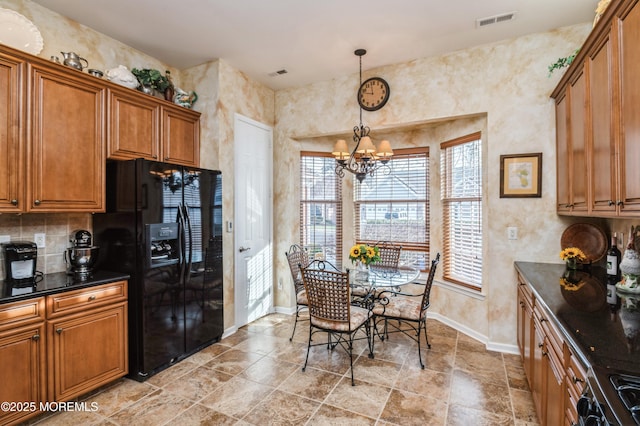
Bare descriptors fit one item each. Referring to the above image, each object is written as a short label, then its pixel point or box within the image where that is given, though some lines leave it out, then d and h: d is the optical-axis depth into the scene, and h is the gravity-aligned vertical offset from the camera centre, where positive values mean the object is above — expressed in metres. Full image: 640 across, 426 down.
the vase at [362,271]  3.16 -0.61
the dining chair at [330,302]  2.66 -0.78
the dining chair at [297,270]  3.64 -0.68
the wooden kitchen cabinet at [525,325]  2.35 -0.91
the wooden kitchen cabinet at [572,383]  1.26 -0.72
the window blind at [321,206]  4.73 +0.11
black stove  0.88 -0.54
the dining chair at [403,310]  3.00 -0.97
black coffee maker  2.35 -0.36
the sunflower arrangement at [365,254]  3.28 -0.43
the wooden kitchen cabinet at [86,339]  2.26 -0.95
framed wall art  3.08 +0.36
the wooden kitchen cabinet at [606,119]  1.55 +0.55
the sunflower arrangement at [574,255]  2.64 -0.36
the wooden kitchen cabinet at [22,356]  2.01 -0.93
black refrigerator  2.71 -0.34
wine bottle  2.26 -0.38
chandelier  3.04 +0.58
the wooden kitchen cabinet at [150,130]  2.88 +0.85
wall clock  3.78 +1.44
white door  3.90 -0.08
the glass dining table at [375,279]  2.96 -0.65
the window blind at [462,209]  3.64 +0.04
